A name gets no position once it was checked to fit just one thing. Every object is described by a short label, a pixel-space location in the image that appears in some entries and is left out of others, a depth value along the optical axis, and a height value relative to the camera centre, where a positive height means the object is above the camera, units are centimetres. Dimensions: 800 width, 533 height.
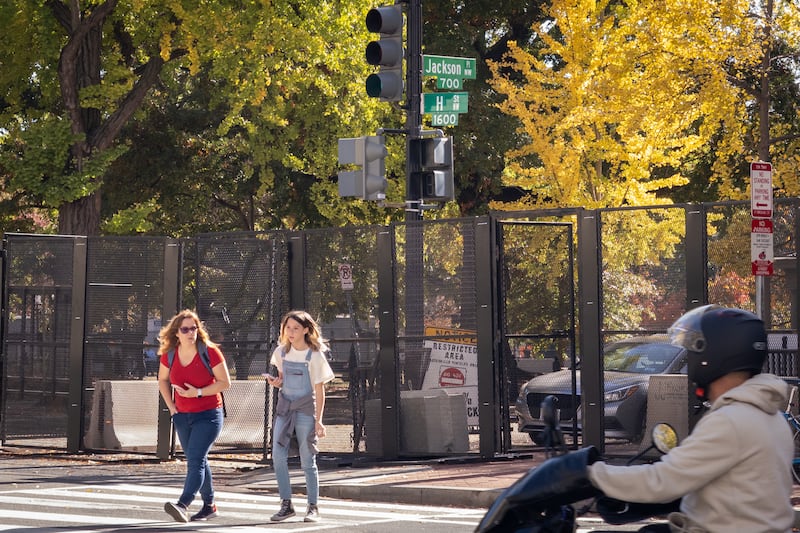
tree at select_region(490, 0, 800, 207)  2050 +468
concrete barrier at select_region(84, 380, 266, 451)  1772 -76
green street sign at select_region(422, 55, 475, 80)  1788 +382
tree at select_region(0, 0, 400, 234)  2609 +573
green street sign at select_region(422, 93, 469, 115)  1769 +330
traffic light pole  1717 +358
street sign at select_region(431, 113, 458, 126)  1778 +311
